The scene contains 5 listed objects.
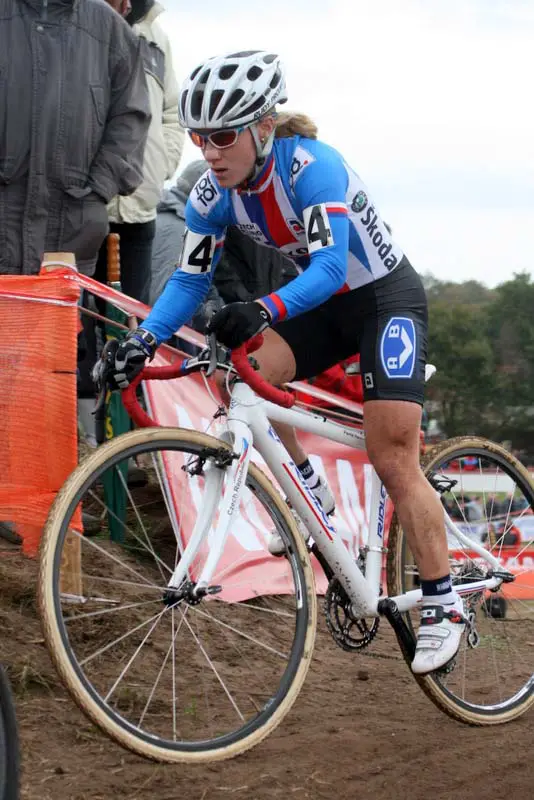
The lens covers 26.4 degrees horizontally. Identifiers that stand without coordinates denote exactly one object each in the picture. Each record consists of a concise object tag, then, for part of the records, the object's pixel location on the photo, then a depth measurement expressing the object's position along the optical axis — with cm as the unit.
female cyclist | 418
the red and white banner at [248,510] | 555
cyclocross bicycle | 395
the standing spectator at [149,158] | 696
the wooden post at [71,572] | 467
